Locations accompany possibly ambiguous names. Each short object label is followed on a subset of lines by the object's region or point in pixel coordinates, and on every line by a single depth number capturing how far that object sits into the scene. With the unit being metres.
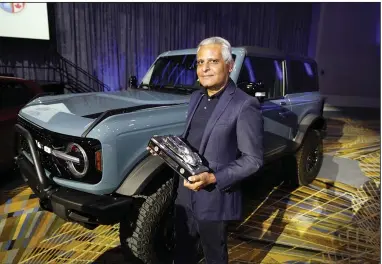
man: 1.25
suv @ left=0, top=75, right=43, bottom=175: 3.35
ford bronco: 1.73
